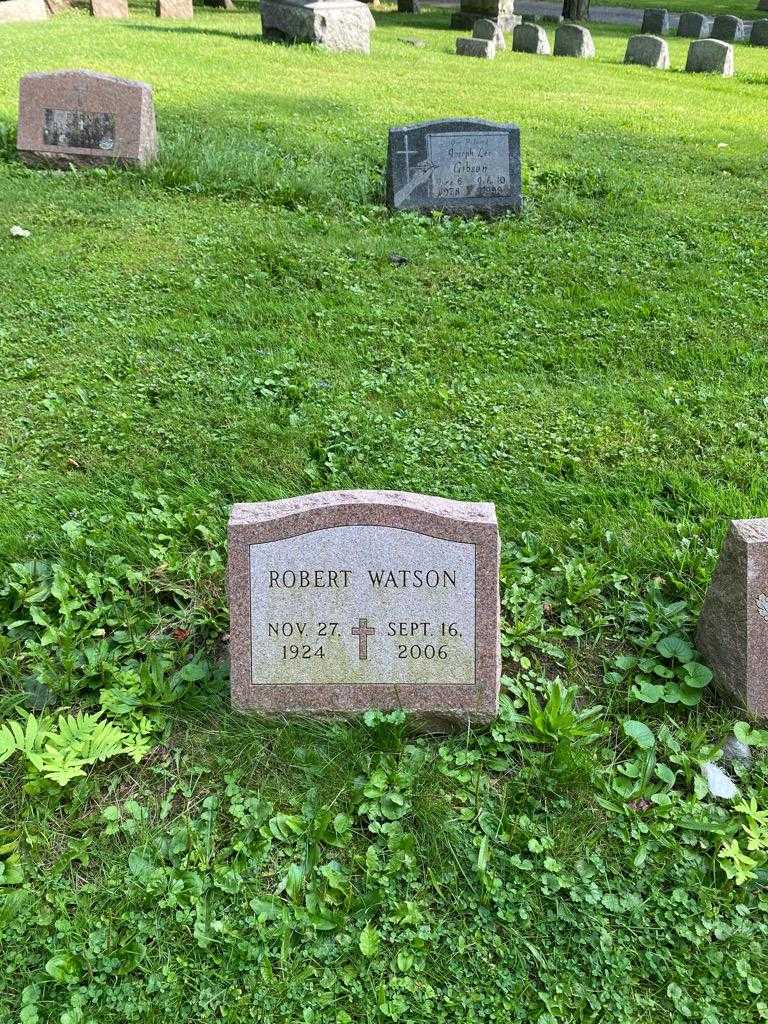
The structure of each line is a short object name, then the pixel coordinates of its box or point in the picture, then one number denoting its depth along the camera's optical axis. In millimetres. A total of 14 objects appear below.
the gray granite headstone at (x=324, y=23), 14039
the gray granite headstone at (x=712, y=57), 15016
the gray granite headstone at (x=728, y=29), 20031
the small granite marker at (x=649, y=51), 16016
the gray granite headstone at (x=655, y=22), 21078
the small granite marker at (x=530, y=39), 17406
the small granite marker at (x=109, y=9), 17359
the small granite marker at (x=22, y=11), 15899
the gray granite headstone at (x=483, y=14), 20328
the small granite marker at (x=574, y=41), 16984
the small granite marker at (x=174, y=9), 17797
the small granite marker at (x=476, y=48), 15602
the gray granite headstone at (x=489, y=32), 17734
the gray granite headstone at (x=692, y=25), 20688
